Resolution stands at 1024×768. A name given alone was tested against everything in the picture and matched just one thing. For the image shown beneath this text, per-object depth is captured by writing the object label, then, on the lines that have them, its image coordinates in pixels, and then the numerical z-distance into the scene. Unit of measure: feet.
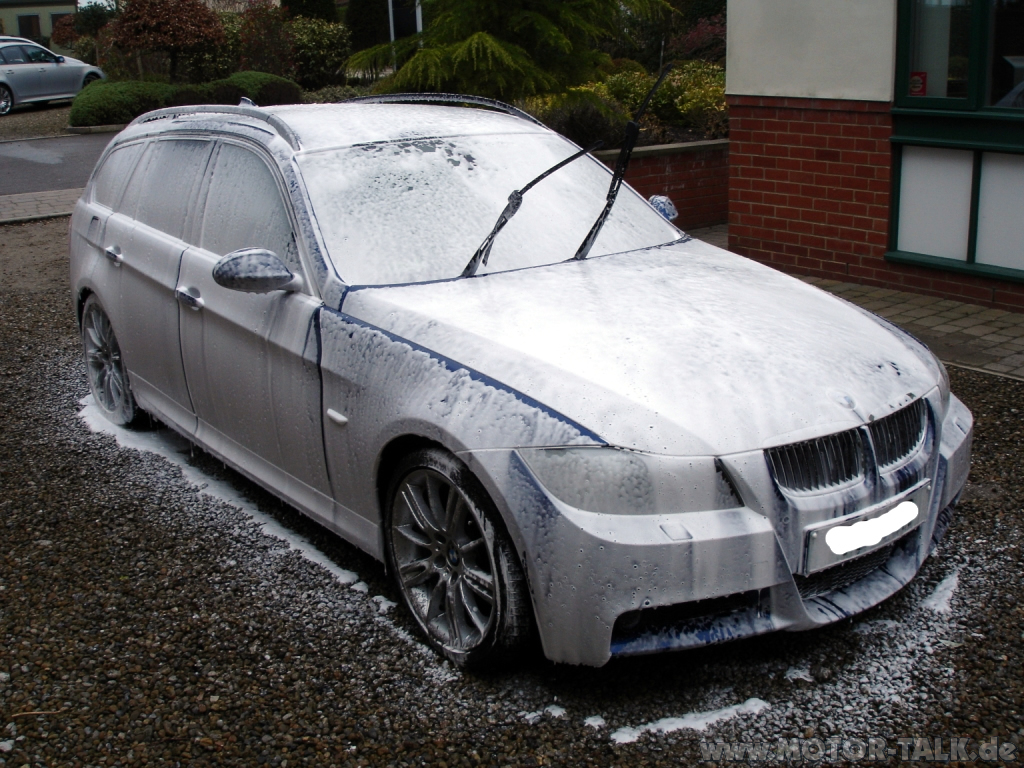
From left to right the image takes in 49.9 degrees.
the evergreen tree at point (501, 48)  31.91
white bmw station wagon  9.84
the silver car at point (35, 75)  86.43
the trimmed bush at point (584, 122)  39.04
